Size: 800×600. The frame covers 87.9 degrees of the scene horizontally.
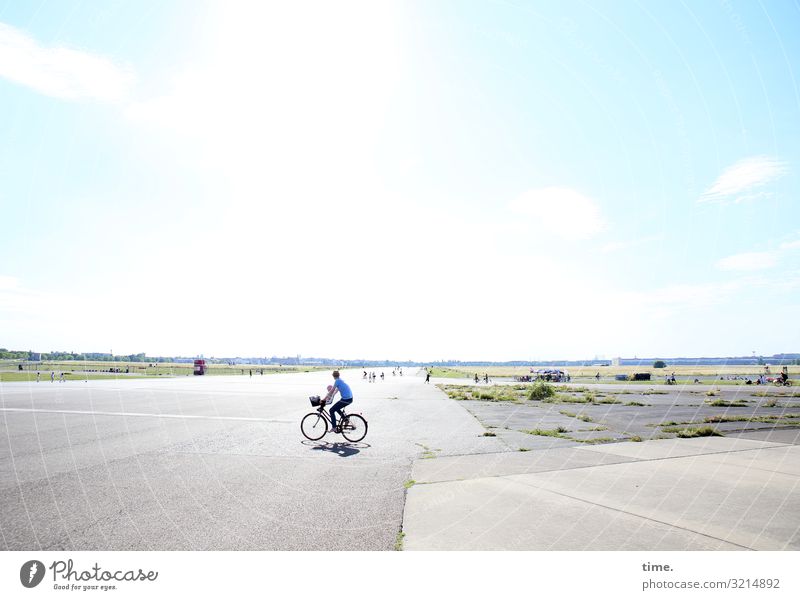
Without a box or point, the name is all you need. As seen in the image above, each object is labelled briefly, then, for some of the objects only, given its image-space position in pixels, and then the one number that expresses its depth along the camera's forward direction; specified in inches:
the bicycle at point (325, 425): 475.2
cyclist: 462.0
